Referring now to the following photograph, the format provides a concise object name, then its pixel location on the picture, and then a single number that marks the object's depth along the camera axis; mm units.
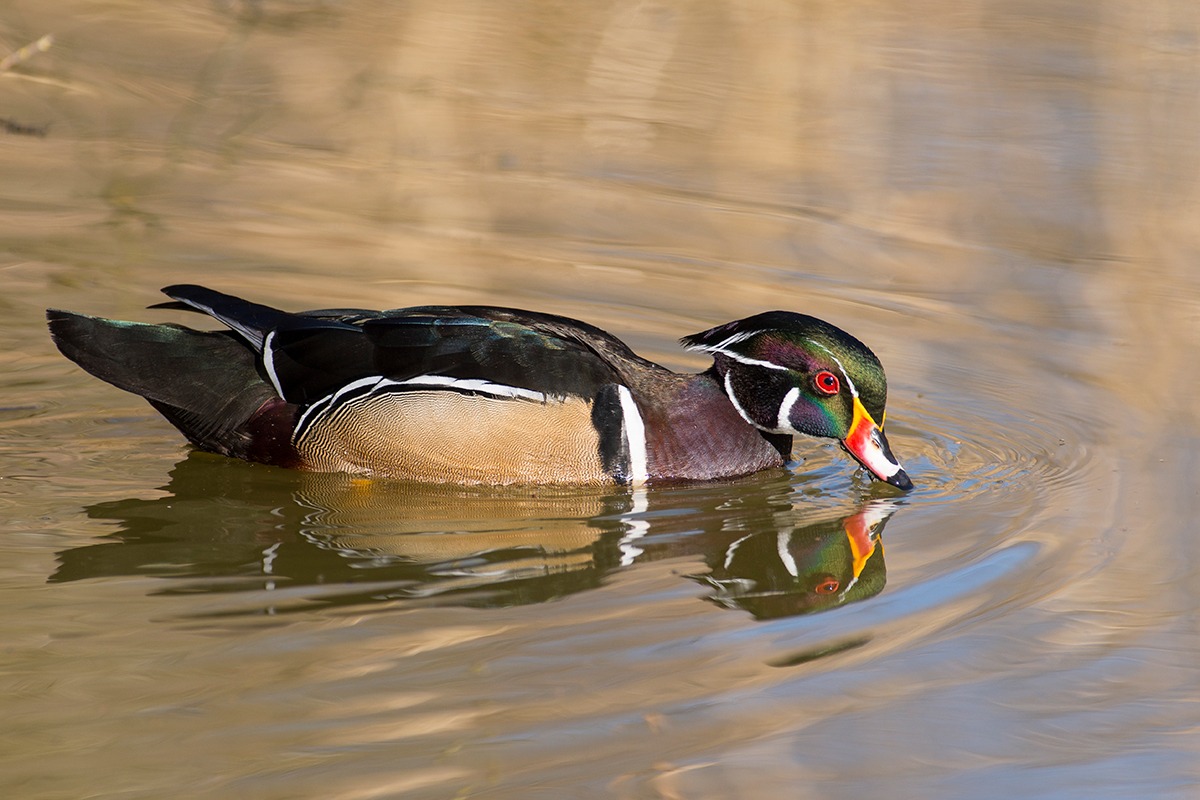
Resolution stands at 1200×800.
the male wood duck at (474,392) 13609
